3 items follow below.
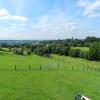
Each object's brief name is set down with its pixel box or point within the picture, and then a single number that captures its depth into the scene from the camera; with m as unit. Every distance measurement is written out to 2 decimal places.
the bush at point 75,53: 51.14
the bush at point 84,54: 48.92
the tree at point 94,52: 48.28
